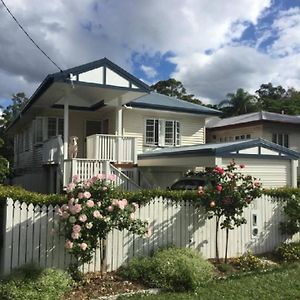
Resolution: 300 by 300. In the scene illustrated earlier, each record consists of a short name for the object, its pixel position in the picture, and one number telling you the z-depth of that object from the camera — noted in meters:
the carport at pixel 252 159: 14.10
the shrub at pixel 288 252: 10.17
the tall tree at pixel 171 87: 62.94
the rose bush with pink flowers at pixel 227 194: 9.18
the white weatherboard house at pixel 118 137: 14.71
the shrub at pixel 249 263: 9.21
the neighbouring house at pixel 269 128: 27.02
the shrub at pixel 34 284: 6.27
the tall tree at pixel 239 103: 50.28
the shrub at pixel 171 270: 7.46
